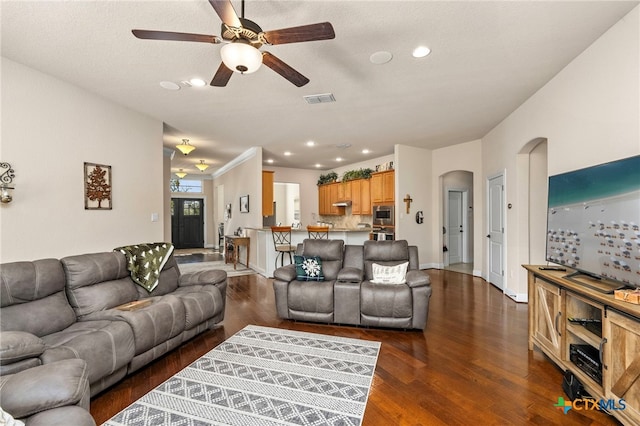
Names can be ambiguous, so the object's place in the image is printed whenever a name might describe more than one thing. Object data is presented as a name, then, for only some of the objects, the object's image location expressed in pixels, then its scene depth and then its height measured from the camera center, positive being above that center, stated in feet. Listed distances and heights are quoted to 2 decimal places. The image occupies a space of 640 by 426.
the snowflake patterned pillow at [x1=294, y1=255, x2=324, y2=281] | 12.27 -2.38
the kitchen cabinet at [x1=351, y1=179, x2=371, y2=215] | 25.25 +1.51
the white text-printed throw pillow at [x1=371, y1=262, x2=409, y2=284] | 11.66 -2.49
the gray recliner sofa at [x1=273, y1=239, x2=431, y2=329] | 10.65 -2.97
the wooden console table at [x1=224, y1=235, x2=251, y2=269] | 23.66 -2.88
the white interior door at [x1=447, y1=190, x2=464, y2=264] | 25.17 -1.34
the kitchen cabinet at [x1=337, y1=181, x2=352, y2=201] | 27.45 +2.17
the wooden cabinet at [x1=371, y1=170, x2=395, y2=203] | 22.51 +2.14
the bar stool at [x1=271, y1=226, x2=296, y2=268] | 18.85 -1.90
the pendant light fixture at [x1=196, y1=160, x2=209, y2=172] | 25.03 +4.21
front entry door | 36.70 -1.11
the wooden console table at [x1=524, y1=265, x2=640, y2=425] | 5.55 -2.88
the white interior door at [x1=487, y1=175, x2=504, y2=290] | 16.17 -1.05
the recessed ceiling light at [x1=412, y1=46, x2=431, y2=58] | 8.64 +4.93
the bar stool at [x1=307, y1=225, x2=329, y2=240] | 18.61 -1.25
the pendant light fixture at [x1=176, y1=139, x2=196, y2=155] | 18.40 +4.22
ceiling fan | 5.86 +3.74
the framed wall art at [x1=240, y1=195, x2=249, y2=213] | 23.72 +0.82
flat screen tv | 6.11 -0.26
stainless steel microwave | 22.18 -0.15
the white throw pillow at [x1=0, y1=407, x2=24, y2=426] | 3.58 -2.60
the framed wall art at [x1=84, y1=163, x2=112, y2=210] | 11.73 +1.13
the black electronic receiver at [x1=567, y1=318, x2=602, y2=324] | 7.36 -2.77
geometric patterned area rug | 6.17 -4.35
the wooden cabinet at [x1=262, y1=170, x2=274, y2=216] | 23.61 +1.71
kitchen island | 19.73 -1.77
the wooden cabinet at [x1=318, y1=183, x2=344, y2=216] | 29.14 +1.45
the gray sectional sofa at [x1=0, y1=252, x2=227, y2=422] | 6.21 -2.76
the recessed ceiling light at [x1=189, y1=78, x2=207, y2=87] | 10.76 +4.98
